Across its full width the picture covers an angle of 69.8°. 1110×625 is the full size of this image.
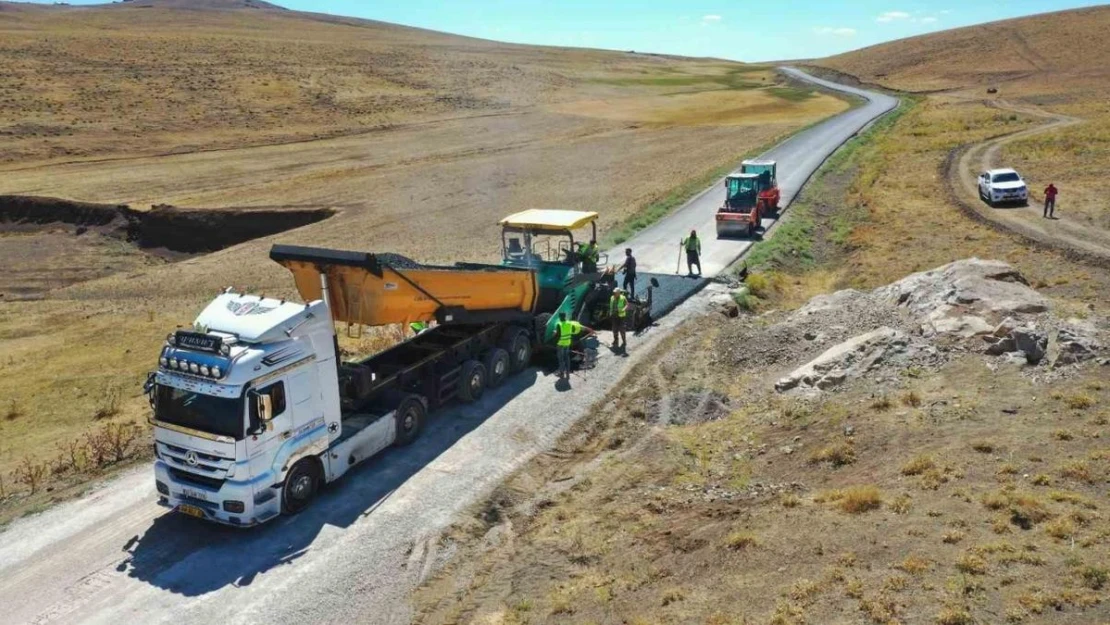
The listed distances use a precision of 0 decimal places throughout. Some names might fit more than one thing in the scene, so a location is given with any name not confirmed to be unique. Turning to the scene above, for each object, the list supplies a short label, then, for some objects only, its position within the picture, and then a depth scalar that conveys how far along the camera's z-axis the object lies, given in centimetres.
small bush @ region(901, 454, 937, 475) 1036
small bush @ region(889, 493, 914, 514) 945
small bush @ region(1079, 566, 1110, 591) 748
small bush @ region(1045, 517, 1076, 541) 836
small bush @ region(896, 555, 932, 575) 812
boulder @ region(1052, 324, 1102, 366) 1273
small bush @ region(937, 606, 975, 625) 729
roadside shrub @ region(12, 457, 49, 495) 1297
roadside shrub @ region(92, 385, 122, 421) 1600
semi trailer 1098
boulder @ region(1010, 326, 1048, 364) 1318
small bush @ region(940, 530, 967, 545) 856
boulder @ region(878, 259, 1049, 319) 1495
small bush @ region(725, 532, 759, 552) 939
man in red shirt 3117
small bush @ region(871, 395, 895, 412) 1255
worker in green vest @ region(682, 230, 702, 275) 2426
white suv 3381
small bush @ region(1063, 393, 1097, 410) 1127
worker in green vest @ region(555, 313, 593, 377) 1639
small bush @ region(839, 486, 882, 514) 965
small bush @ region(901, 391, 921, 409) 1249
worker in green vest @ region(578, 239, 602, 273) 1911
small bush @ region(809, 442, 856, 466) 1141
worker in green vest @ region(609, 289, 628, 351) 1782
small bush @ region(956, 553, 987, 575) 795
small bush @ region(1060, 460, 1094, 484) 946
